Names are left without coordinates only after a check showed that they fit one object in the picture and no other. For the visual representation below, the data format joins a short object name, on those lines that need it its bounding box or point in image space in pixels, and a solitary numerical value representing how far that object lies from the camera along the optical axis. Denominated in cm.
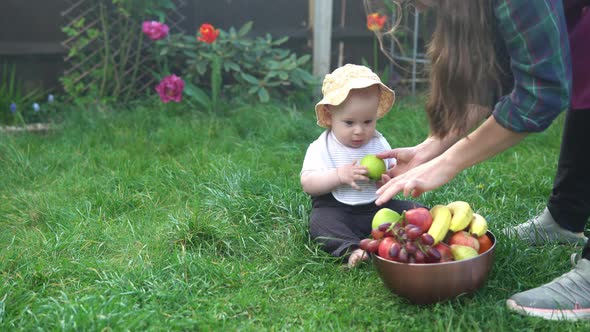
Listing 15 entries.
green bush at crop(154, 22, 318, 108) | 520
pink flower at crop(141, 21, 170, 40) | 507
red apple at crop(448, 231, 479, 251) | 235
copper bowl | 225
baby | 279
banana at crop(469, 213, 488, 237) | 241
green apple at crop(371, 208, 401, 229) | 251
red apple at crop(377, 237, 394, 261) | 232
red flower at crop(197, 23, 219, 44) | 503
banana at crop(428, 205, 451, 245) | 233
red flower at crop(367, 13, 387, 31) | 501
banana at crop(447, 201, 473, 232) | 238
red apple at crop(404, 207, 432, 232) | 237
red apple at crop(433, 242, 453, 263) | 230
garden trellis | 525
